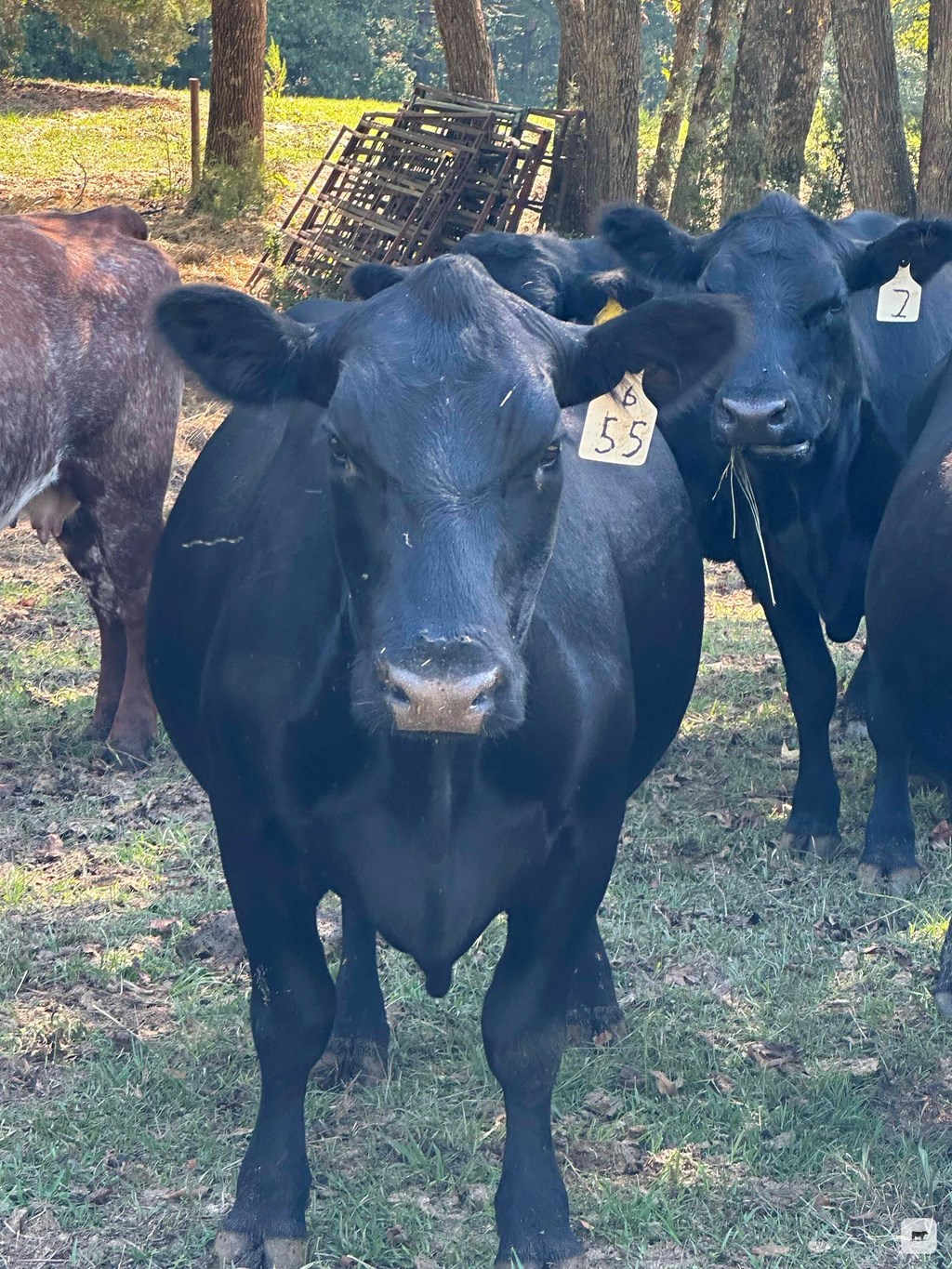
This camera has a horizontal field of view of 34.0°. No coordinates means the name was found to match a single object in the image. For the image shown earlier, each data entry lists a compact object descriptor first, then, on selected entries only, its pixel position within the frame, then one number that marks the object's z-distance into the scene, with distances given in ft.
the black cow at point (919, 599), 13.41
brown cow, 20.38
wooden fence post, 57.90
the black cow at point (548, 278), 16.31
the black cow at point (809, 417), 17.63
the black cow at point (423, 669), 8.89
